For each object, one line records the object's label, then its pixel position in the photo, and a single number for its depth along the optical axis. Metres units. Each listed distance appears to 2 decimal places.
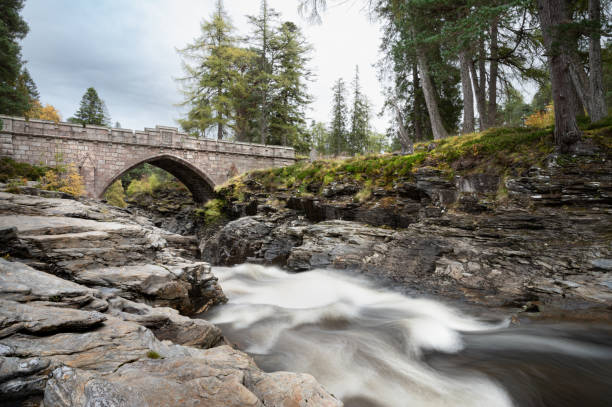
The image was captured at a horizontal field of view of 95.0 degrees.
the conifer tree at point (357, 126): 34.00
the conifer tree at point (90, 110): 42.56
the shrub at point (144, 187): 25.72
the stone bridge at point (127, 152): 17.05
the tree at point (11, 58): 18.69
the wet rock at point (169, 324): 3.46
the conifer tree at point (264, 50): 27.03
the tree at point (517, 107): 13.20
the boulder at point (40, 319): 2.18
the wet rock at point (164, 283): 4.47
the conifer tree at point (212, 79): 25.77
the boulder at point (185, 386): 1.67
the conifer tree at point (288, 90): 27.55
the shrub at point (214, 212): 17.61
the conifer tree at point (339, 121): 34.47
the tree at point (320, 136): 43.82
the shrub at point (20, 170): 14.42
